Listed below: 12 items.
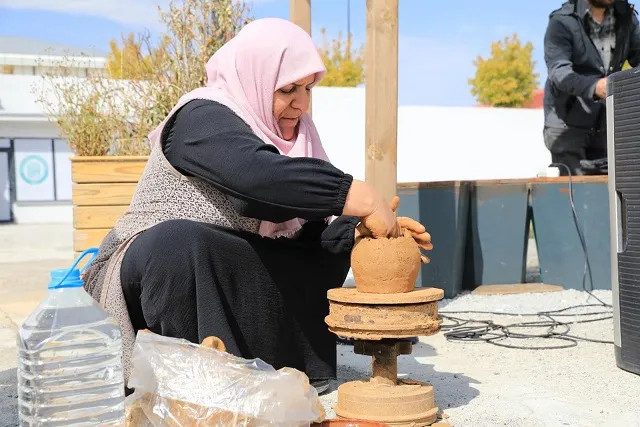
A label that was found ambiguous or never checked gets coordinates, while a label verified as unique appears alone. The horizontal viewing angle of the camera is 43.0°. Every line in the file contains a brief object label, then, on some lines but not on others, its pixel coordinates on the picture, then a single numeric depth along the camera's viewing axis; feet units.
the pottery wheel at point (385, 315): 8.54
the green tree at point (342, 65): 107.76
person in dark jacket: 21.24
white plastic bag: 7.23
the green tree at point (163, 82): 21.30
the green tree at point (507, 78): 119.96
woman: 8.74
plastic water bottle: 7.52
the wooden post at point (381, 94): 15.40
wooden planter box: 19.26
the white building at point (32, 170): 74.84
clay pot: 8.84
